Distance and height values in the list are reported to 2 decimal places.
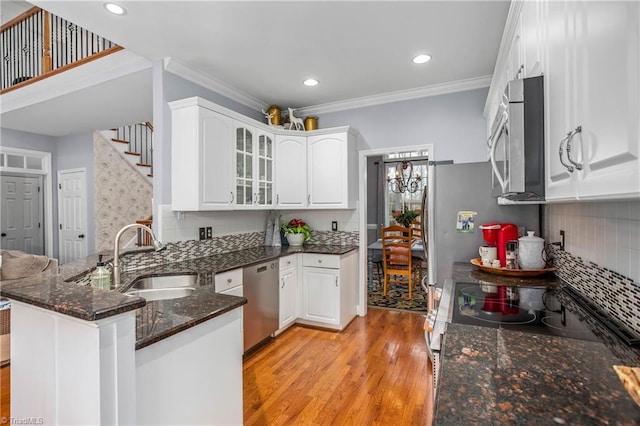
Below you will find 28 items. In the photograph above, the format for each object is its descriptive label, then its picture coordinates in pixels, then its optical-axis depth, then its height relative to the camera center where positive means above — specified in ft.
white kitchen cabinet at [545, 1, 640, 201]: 2.09 +0.88
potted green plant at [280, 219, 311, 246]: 12.67 -0.81
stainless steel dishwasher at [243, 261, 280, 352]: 9.06 -2.72
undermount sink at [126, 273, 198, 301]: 7.21 -1.71
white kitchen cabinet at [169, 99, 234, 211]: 8.73 +1.57
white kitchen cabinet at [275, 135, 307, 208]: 12.09 +1.54
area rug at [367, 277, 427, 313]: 13.64 -4.06
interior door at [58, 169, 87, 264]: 17.87 +0.00
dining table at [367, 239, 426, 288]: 18.87 -2.52
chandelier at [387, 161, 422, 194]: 20.85 +1.99
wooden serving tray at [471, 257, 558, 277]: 6.53 -1.30
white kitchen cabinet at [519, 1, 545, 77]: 3.94 +2.32
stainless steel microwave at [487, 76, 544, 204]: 3.85 +0.91
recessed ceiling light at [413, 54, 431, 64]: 8.84 +4.26
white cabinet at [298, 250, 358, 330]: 11.07 -2.79
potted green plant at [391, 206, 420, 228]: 20.67 -0.43
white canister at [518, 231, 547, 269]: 6.70 -0.94
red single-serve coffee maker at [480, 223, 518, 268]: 7.45 -0.60
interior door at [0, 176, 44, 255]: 17.01 -0.02
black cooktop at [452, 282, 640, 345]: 3.92 -1.46
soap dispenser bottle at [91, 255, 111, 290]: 5.68 -1.13
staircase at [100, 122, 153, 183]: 17.40 +3.88
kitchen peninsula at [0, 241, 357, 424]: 3.14 -1.65
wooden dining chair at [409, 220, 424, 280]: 15.79 -1.49
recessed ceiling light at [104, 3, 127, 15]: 6.45 +4.21
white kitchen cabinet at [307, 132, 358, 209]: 11.66 +1.52
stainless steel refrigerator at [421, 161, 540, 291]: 8.27 -0.05
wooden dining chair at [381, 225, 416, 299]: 14.78 -2.06
